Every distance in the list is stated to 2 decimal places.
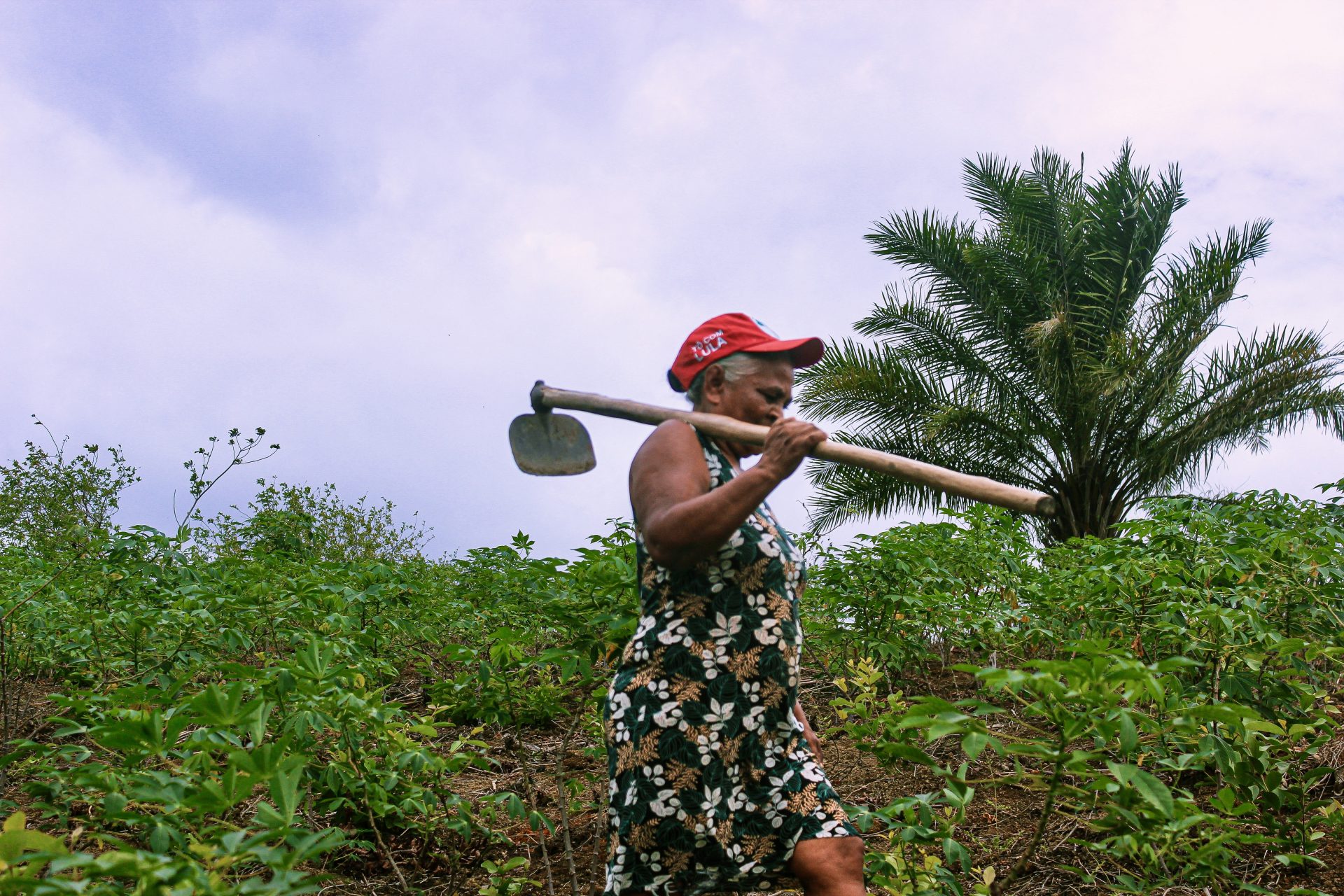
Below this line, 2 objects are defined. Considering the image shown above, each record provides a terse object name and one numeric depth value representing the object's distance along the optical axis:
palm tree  12.32
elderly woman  1.96
